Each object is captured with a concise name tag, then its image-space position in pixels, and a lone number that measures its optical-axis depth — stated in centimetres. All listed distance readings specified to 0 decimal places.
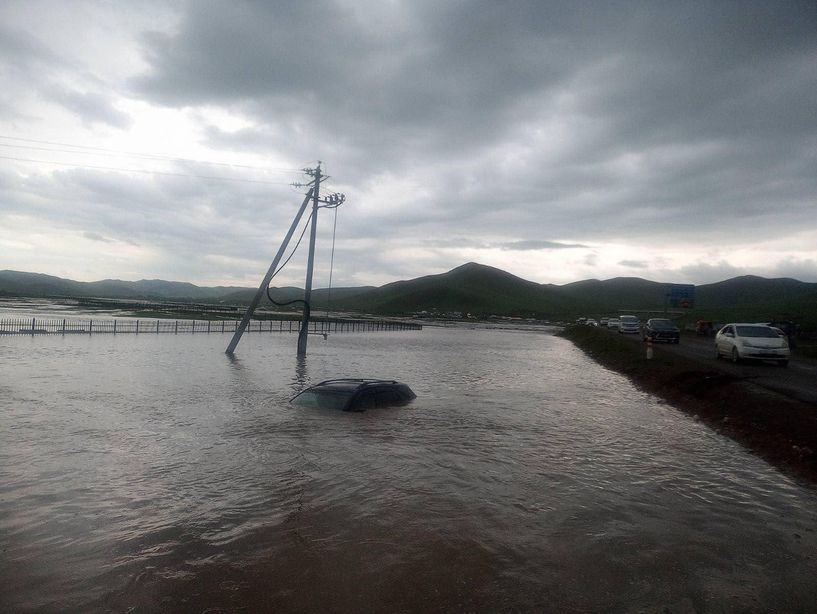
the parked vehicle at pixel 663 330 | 3800
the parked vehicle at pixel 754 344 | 2202
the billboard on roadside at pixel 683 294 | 4883
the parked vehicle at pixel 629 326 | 5888
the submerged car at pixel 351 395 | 1286
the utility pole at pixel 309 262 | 2973
